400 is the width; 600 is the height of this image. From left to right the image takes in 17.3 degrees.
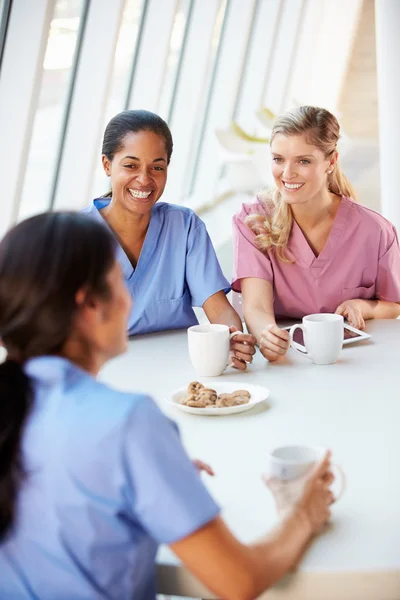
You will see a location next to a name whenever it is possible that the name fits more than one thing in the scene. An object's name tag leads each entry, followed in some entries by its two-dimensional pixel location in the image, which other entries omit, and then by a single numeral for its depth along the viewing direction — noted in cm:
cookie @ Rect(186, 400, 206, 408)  251
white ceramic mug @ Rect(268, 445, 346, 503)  208
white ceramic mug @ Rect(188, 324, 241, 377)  274
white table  198
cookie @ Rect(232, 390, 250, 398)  255
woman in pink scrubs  329
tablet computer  298
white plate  249
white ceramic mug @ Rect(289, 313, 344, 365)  279
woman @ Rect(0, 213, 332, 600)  189
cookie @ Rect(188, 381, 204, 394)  257
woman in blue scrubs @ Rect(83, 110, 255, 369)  316
